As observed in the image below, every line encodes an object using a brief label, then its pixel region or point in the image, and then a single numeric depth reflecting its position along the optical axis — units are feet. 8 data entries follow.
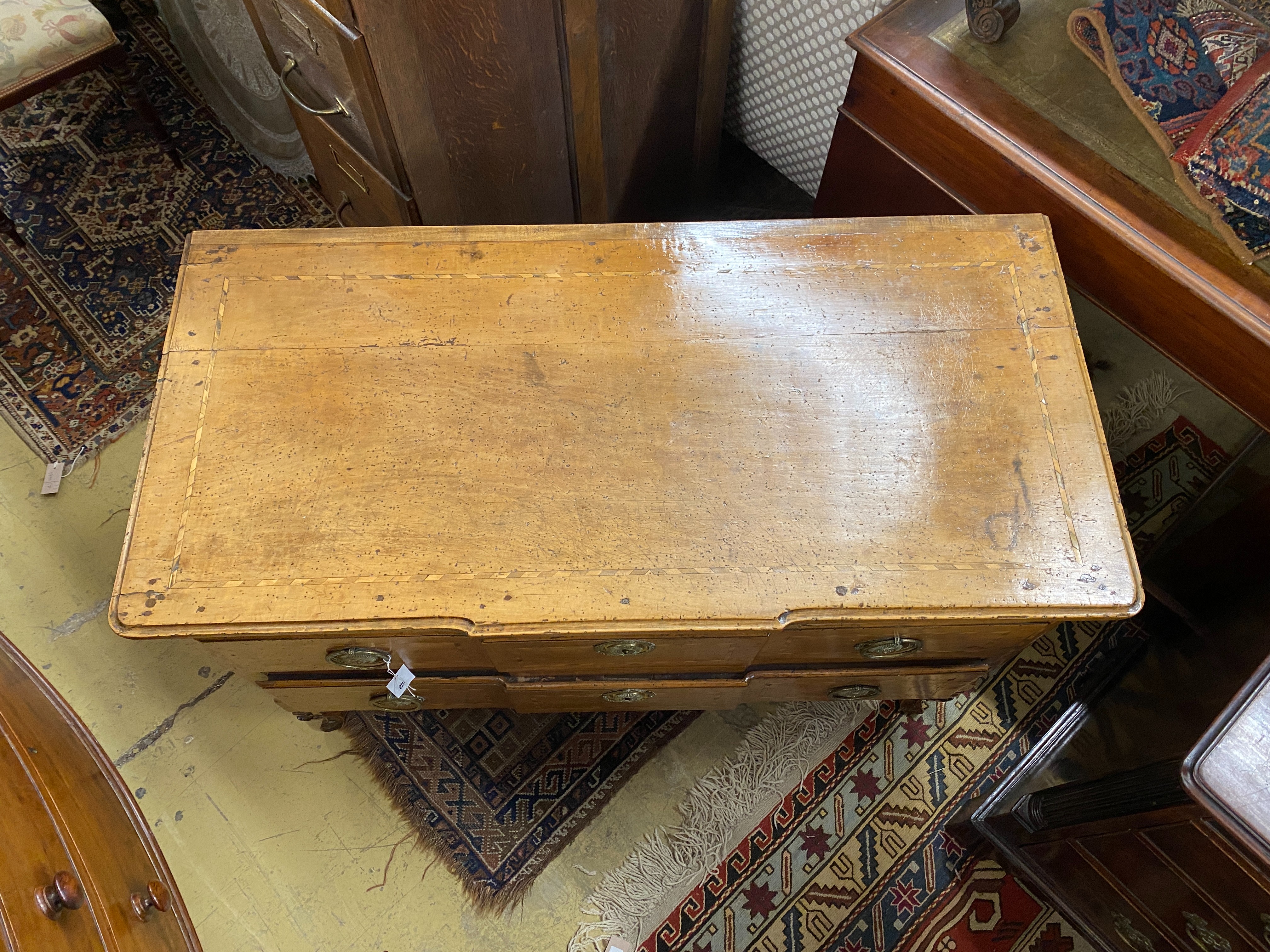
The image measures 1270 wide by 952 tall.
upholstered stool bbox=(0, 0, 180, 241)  5.96
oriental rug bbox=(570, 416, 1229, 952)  5.27
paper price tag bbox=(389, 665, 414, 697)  4.00
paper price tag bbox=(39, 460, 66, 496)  6.34
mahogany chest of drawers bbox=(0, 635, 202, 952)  2.89
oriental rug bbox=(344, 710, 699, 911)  5.42
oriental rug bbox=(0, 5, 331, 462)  6.68
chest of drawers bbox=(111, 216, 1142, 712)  3.57
